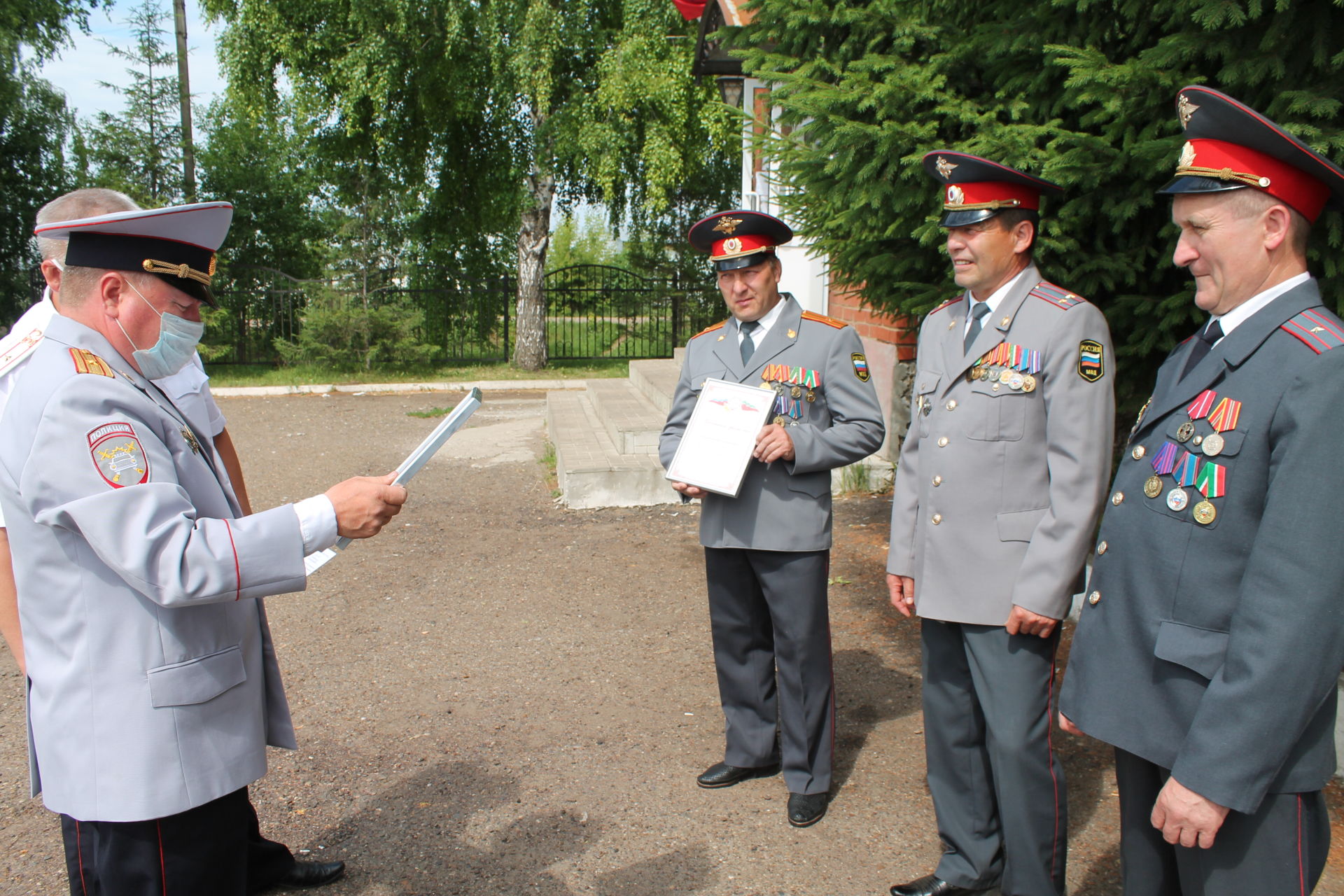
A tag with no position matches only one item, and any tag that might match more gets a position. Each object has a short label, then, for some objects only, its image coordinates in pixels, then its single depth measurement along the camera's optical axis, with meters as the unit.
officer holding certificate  3.37
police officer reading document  1.83
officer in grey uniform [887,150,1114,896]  2.59
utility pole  17.02
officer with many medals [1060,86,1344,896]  1.67
